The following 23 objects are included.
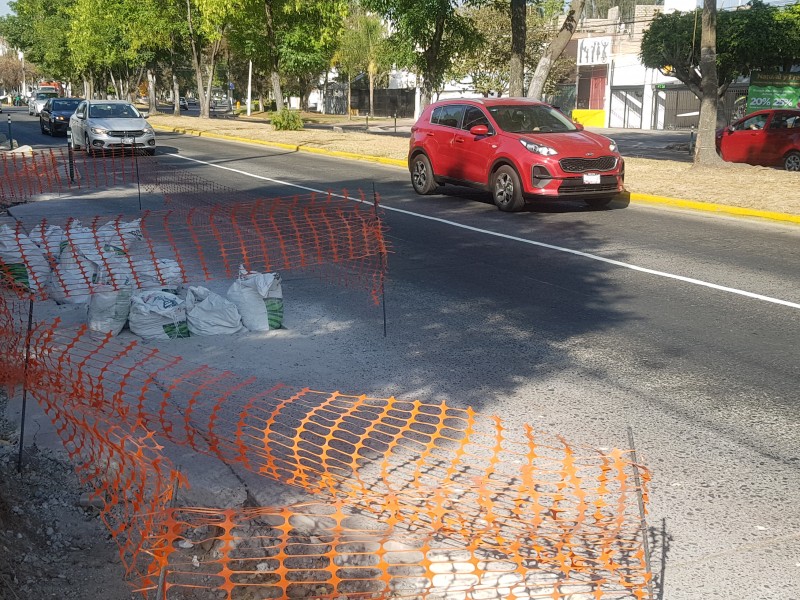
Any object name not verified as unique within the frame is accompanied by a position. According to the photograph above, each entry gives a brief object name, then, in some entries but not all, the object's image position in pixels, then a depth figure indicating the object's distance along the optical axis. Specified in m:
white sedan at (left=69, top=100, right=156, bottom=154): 23.91
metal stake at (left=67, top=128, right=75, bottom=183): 18.15
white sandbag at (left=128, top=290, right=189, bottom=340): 6.93
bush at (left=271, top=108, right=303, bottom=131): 36.84
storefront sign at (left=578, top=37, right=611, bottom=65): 53.47
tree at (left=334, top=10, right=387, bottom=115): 68.25
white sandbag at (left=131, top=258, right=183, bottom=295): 7.98
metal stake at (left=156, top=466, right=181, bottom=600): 2.66
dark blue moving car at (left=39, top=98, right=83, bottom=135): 36.56
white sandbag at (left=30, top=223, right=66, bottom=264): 8.48
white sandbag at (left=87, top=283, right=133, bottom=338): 6.93
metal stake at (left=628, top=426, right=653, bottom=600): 3.23
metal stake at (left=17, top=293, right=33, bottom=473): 4.51
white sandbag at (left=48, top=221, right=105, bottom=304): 7.91
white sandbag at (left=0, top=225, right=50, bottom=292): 8.05
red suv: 13.60
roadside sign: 33.12
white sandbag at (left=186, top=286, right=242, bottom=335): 7.07
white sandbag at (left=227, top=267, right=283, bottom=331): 7.18
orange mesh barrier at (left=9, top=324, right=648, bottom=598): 3.68
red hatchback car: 21.42
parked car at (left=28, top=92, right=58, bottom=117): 52.32
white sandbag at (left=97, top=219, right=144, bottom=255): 8.77
